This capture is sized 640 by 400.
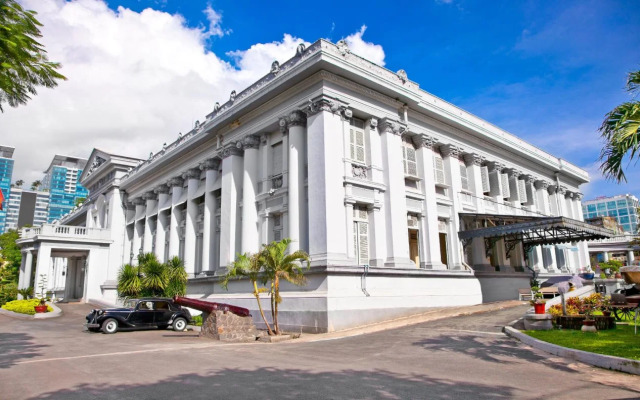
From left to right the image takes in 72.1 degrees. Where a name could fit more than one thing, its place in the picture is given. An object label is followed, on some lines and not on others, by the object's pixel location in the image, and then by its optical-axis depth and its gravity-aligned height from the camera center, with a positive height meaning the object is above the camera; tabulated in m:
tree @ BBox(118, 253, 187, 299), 25.02 +0.61
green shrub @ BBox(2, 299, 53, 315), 28.34 -0.87
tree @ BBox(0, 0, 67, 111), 7.57 +4.20
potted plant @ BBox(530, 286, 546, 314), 13.07 -0.80
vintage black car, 18.33 -1.12
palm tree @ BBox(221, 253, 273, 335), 15.79 +0.77
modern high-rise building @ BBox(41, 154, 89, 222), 176.62 +45.06
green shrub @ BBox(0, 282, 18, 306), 36.41 -0.06
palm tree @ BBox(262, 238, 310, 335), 15.53 +0.78
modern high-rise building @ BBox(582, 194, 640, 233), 120.81 +19.82
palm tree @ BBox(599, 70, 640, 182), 8.70 +2.88
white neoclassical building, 18.48 +4.76
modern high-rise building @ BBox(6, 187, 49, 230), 110.62 +30.93
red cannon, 15.91 -0.65
